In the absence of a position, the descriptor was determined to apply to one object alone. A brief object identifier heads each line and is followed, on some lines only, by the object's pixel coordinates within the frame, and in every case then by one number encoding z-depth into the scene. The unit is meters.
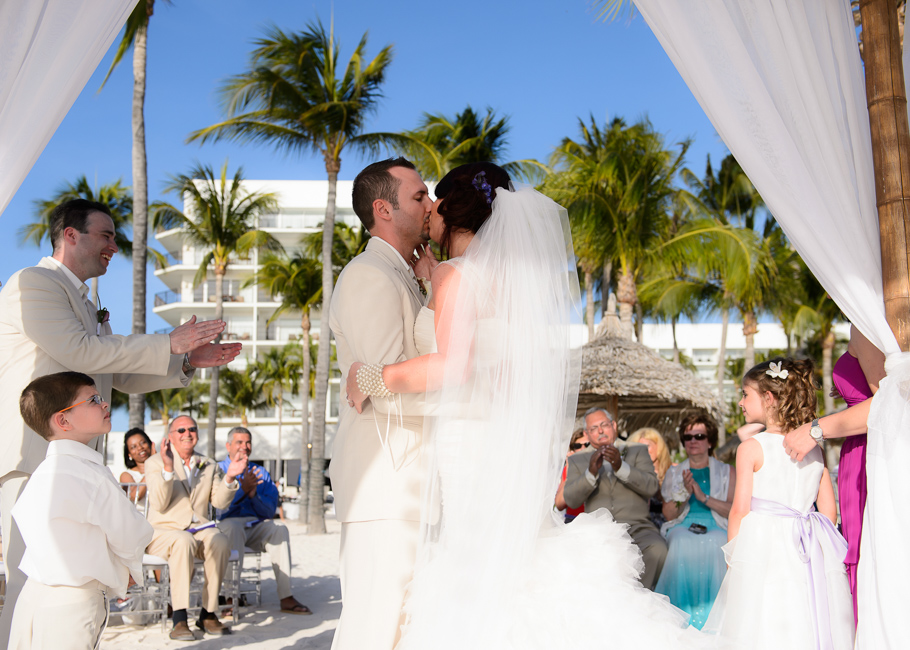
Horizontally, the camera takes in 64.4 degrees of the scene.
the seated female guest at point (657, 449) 7.00
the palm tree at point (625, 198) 17.91
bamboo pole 2.99
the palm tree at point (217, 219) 27.03
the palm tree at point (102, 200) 29.31
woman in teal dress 5.41
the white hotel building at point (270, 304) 56.81
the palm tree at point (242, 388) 52.62
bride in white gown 2.50
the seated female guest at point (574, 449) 6.05
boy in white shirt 2.90
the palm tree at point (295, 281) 30.97
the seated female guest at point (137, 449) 8.45
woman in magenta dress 3.20
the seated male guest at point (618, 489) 5.68
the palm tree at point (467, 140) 22.05
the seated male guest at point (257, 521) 7.06
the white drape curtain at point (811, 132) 2.93
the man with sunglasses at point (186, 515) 6.11
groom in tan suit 2.64
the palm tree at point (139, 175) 13.69
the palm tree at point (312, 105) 17.88
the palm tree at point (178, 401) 53.47
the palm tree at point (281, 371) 52.62
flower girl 3.29
